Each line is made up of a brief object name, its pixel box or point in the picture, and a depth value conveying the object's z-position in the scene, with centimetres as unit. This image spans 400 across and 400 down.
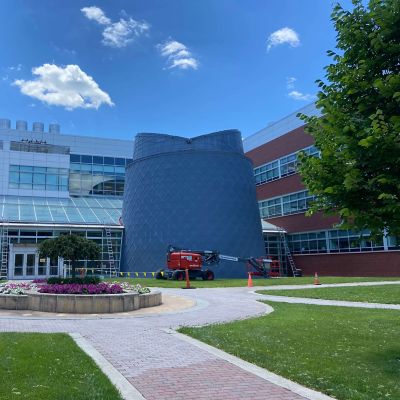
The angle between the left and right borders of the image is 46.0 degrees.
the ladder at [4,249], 3928
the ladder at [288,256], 4765
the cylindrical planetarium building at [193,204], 4122
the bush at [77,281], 1844
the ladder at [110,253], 4353
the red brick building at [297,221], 4016
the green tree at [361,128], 718
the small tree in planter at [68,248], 1941
